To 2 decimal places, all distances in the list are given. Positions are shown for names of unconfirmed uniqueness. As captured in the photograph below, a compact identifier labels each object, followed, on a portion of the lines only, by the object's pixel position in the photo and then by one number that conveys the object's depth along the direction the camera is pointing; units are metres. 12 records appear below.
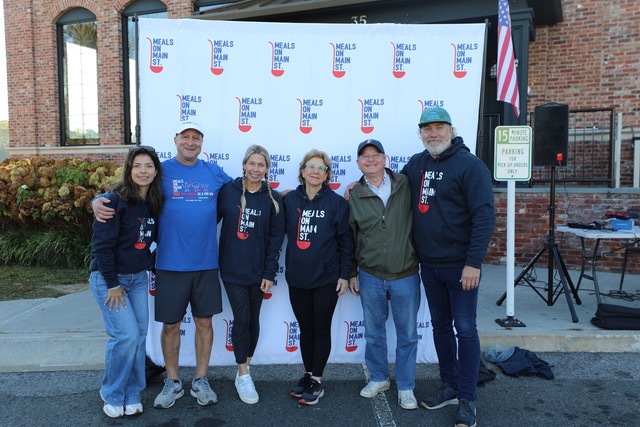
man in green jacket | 3.59
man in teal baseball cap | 3.26
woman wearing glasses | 3.70
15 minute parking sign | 5.13
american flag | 5.16
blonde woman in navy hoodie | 3.70
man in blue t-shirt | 3.62
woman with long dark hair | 3.35
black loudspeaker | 5.77
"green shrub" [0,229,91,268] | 8.60
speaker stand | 5.45
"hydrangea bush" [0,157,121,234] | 8.47
